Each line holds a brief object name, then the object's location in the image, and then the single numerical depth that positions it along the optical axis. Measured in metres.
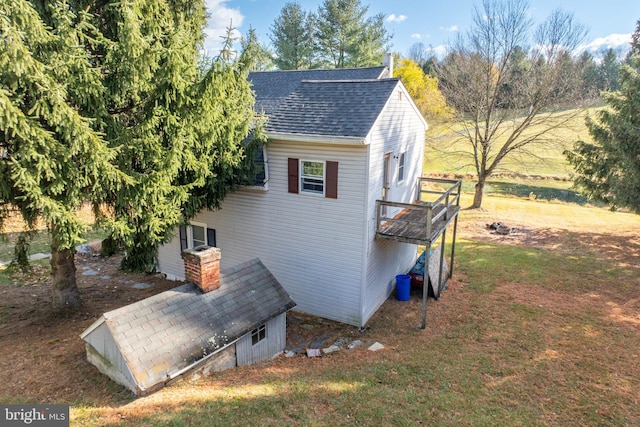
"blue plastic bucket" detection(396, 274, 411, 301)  12.93
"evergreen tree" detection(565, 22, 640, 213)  15.14
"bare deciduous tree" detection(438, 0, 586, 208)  23.16
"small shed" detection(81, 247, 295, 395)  7.13
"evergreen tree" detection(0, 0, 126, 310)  6.36
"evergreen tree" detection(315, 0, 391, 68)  37.09
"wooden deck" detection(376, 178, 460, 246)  10.57
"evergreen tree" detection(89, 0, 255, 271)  7.88
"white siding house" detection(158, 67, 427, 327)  10.48
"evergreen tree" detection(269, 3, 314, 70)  38.91
